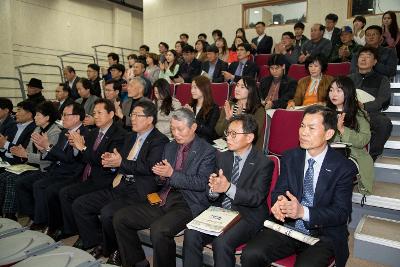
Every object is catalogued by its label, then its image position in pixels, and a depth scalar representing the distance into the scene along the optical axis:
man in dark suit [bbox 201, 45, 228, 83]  5.39
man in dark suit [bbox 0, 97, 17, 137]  3.90
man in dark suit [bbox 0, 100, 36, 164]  3.66
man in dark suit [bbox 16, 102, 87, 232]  2.96
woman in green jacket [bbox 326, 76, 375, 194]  2.34
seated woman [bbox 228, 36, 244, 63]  6.19
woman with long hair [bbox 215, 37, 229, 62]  6.28
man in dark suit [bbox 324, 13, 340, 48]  5.42
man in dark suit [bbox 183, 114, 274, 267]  1.86
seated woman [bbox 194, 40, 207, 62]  6.68
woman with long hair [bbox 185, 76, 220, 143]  3.36
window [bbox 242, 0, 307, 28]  6.87
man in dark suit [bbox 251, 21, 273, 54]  6.53
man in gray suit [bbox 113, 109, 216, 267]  2.06
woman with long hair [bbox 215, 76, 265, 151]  3.11
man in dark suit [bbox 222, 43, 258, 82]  4.98
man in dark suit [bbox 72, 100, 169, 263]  2.49
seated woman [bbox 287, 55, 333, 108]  3.66
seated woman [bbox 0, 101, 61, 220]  3.29
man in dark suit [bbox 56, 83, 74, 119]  5.24
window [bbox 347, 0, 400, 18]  5.82
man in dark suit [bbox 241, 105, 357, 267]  1.70
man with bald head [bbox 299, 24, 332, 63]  5.13
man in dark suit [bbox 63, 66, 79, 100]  5.92
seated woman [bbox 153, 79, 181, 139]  3.61
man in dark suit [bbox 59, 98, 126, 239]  2.82
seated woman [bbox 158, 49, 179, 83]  5.89
